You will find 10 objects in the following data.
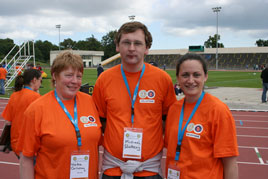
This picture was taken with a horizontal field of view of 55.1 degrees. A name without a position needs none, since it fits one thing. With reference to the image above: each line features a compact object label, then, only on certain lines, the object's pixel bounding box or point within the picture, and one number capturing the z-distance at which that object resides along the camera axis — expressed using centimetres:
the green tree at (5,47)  8131
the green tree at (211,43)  9993
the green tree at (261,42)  10194
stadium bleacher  6366
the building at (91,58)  8110
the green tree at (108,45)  10512
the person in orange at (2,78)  1645
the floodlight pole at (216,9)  5797
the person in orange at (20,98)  400
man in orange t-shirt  245
